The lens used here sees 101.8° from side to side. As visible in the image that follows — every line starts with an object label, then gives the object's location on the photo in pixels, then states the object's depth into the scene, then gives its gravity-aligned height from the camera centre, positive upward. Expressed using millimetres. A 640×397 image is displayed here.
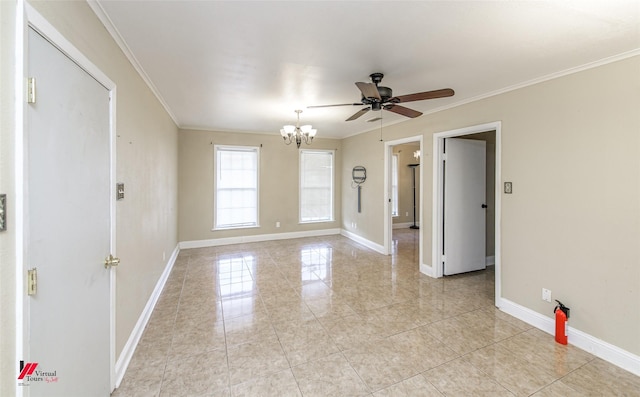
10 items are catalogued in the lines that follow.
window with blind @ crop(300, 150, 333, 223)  6504 +320
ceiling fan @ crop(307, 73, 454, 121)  2242 +931
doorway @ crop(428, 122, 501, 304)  3096 +28
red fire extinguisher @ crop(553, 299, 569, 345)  2404 -1173
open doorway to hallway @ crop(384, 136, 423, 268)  7875 +274
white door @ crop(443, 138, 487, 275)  3955 -100
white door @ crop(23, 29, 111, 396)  1075 -138
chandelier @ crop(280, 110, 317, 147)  3838 +1009
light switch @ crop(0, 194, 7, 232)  905 -49
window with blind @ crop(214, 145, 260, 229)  5738 +251
